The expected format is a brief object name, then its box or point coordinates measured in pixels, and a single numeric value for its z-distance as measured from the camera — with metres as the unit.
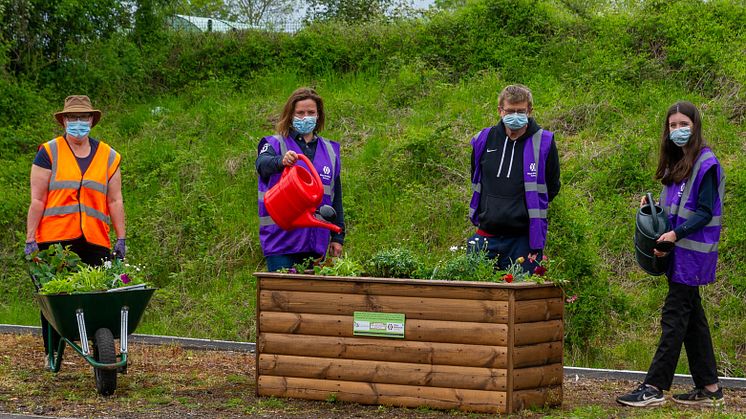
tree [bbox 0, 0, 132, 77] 17.83
